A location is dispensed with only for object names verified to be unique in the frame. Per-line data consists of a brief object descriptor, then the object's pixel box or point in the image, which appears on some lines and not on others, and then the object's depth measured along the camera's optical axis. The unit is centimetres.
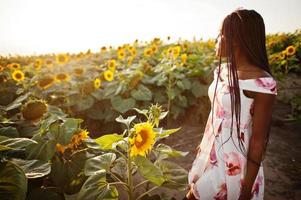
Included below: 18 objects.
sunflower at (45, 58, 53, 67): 525
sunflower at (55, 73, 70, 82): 431
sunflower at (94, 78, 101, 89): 435
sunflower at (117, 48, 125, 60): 573
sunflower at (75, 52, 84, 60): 664
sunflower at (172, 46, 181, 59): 443
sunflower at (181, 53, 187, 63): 481
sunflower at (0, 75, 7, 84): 441
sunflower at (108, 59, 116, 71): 502
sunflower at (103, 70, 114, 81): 453
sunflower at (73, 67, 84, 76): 472
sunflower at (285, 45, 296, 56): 544
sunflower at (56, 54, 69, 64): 538
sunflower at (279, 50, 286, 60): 558
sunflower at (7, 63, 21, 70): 513
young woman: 169
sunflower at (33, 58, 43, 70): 515
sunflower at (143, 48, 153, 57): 583
